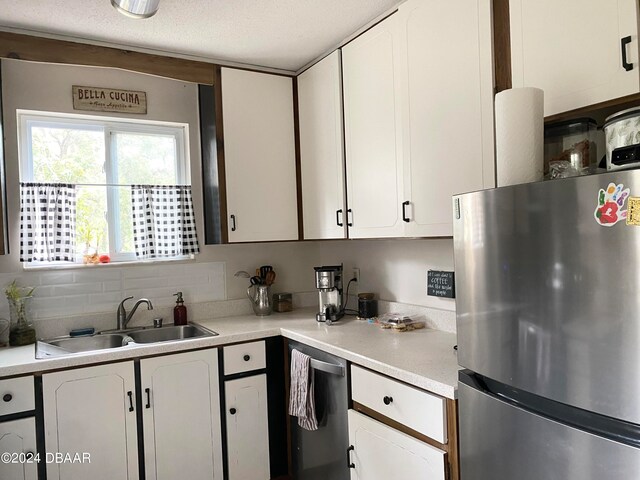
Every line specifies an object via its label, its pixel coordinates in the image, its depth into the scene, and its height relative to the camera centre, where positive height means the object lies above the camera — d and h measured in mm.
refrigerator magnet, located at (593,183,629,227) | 911 +37
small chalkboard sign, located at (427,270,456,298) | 2151 -260
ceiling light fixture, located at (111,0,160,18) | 1698 +877
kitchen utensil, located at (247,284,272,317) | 2846 -399
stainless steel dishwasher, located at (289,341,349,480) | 1949 -850
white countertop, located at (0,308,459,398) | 1593 -488
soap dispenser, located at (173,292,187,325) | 2689 -433
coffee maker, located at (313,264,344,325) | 2535 -333
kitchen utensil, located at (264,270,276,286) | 2977 -271
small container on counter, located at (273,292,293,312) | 2967 -433
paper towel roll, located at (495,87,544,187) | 1310 +268
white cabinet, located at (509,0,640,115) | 1208 +509
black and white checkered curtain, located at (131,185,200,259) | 2668 +109
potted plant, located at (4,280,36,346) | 2262 -367
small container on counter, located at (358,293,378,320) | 2596 -421
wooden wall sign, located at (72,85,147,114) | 2520 +801
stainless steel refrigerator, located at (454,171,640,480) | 919 -241
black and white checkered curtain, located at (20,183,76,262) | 2363 +114
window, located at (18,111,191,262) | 2467 +446
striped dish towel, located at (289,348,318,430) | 2123 -748
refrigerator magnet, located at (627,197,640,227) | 888 +22
